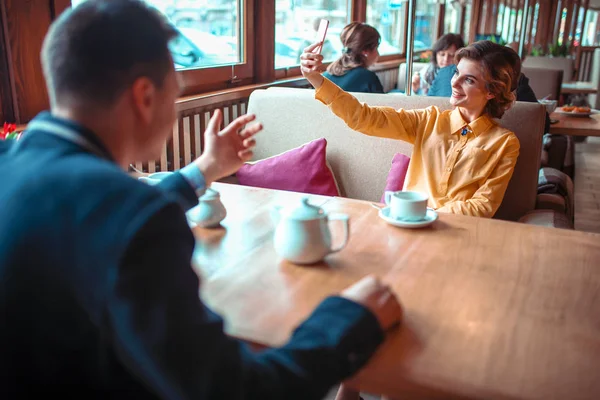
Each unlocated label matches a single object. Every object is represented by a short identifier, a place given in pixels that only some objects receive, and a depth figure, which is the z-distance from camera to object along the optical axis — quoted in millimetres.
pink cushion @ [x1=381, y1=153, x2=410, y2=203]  2303
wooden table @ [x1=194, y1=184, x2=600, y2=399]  850
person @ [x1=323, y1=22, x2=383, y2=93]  3572
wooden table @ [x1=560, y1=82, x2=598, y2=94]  6023
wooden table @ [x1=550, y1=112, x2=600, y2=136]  3334
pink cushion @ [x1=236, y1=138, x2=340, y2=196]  2463
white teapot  1192
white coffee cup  1472
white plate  3768
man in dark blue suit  635
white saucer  1458
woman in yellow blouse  1965
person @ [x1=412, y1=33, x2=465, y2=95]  4297
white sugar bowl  1425
